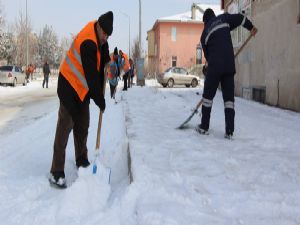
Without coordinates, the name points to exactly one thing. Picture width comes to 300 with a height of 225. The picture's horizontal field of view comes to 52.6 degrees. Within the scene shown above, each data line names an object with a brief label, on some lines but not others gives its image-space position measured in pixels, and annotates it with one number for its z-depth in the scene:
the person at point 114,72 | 9.29
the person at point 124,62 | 10.86
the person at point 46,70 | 19.03
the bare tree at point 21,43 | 34.69
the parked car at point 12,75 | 19.59
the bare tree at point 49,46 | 54.34
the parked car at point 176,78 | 19.70
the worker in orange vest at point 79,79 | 2.95
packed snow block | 2.56
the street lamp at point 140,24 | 19.65
